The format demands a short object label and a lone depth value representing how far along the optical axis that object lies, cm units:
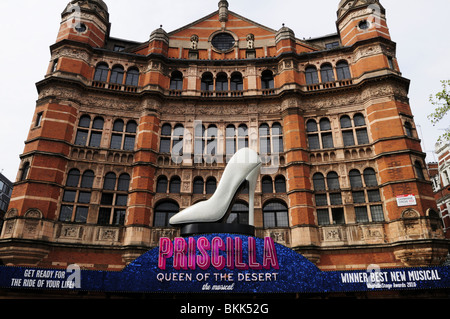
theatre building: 1862
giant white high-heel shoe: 1442
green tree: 1709
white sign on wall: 1850
